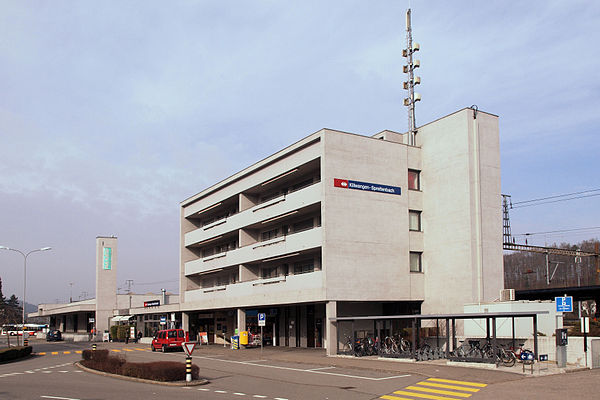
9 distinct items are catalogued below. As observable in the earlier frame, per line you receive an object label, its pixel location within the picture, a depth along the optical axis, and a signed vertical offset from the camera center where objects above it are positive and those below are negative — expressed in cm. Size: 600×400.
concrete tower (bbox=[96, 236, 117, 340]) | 8700 -24
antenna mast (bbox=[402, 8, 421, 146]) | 4570 +1612
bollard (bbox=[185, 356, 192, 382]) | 2302 -354
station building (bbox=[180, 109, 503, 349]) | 3850 +369
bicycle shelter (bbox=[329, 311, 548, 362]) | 2561 -298
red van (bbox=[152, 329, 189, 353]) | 4816 -485
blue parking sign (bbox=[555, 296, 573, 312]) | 2632 -121
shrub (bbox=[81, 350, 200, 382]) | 2319 -373
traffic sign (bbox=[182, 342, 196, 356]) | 2317 -260
